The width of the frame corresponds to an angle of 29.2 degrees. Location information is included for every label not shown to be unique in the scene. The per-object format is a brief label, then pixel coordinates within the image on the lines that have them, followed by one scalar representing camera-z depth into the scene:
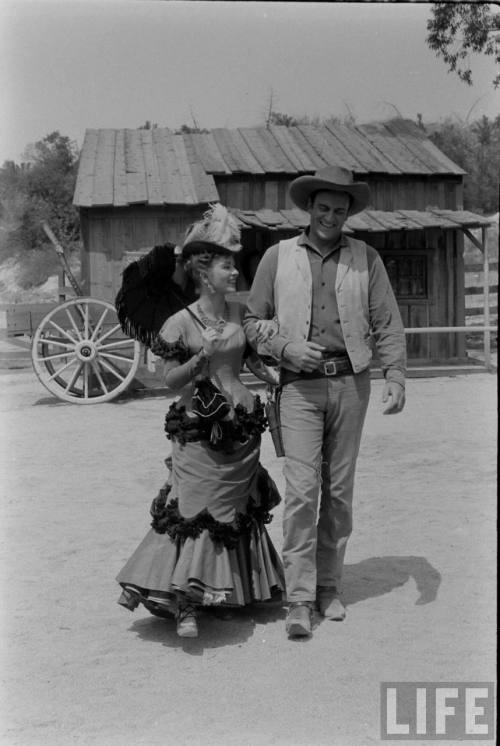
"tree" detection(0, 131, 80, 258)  30.16
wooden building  13.21
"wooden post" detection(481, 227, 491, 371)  14.14
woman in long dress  3.82
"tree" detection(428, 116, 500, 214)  29.23
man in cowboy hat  3.93
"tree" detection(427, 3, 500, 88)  5.80
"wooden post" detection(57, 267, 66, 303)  12.70
